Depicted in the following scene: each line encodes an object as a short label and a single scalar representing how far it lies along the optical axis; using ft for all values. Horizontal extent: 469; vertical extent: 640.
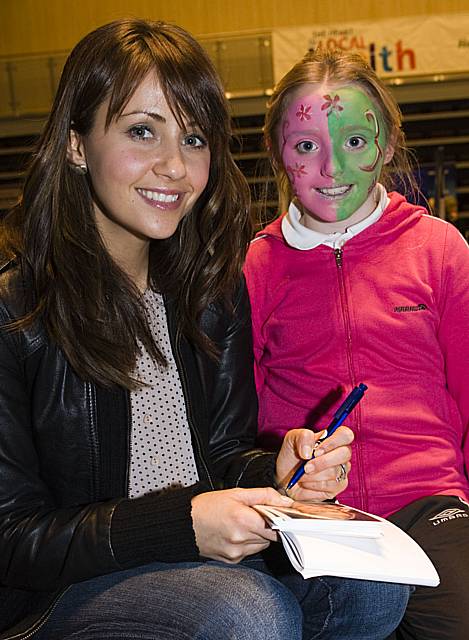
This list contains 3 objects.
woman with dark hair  4.01
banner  24.85
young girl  5.55
